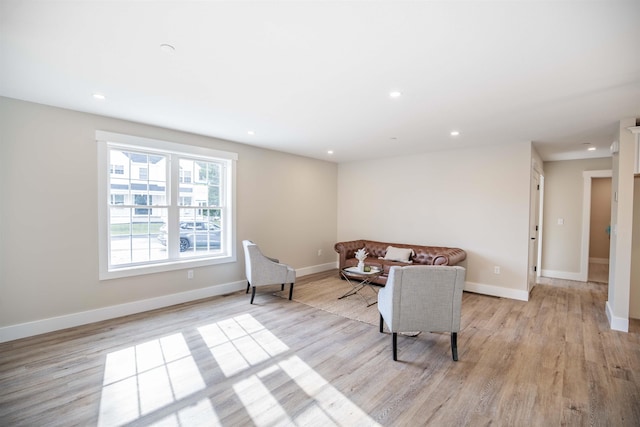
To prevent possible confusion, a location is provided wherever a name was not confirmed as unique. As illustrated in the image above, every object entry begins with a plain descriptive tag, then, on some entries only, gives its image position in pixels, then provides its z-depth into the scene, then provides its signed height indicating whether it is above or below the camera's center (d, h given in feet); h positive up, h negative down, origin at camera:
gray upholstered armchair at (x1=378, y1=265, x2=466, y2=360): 8.75 -2.75
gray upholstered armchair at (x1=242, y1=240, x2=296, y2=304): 14.02 -3.14
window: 12.14 +0.03
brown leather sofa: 15.46 -2.64
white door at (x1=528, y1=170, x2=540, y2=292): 15.53 -0.80
